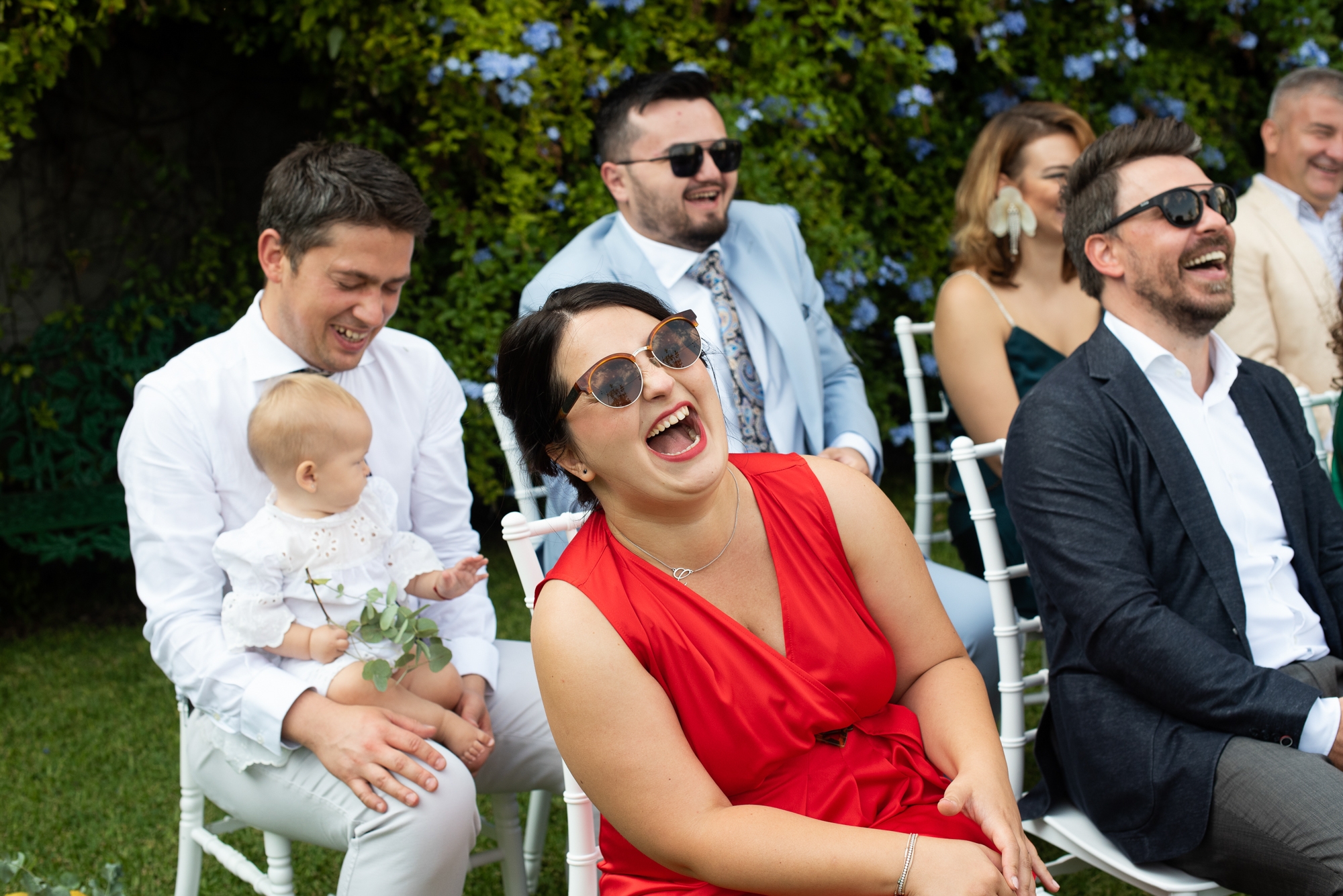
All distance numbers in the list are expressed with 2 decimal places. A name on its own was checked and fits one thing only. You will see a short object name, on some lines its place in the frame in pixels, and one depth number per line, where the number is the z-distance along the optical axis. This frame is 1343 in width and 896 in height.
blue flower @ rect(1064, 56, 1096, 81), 6.18
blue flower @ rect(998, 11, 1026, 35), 5.89
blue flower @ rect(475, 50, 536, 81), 4.66
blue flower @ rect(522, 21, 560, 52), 4.75
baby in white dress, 2.42
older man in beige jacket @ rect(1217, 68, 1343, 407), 4.31
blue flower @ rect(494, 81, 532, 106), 4.79
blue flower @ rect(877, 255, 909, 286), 5.88
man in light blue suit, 3.55
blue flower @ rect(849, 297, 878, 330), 5.72
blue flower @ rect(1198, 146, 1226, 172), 6.68
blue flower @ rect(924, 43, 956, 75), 5.58
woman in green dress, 3.72
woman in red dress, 1.76
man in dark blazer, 2.14
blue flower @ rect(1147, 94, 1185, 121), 6.51
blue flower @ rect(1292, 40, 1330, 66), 6.30
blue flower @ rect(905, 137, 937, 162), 6.09
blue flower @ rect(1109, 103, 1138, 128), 6.49
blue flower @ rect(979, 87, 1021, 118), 6.32
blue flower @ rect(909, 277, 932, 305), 6.24
